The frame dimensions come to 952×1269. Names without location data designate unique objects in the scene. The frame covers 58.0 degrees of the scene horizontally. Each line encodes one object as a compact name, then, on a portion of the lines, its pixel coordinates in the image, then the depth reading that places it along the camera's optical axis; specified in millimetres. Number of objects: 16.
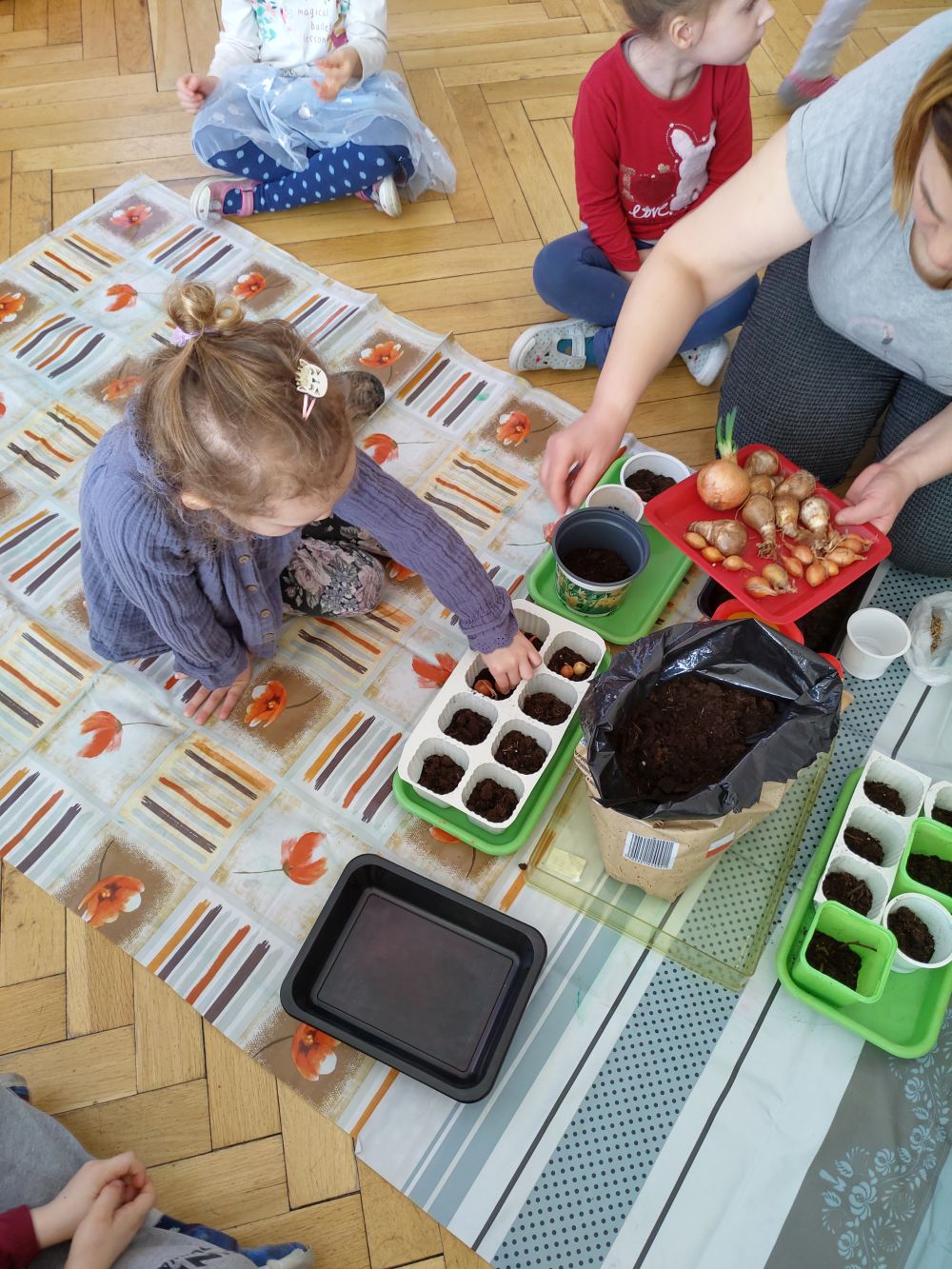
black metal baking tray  1023
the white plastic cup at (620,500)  1258
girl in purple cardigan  789
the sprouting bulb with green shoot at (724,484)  1163
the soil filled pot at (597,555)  1188
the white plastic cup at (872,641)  1204
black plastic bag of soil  882
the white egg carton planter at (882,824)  1033
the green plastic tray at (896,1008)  995
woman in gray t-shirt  909
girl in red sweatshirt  1193
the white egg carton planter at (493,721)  1094
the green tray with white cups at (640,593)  1254
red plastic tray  1116
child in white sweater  1633
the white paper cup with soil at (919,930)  1014
